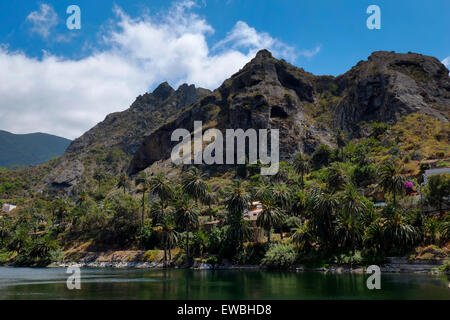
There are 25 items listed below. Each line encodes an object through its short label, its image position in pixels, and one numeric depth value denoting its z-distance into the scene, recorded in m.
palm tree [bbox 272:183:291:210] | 79.88
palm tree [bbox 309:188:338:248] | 66.06
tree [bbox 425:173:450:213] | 66.38
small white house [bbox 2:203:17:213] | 177.62
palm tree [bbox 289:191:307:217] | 85.75
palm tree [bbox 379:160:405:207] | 69.47
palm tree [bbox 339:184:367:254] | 61.94
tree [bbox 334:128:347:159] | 130.00
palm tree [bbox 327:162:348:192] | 85.06
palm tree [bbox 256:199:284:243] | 71.25
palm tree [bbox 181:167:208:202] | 88.94
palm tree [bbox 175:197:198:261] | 78.38
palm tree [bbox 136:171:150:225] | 109.27
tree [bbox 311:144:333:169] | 135.50
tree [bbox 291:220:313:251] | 69.50
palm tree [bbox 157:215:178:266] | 78.81
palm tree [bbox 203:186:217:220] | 98.50
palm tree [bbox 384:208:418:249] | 58.34
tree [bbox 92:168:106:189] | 180.45
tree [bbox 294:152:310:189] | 106.19
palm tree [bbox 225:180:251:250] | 74.75
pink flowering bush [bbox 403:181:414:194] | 79.94
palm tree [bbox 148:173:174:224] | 93.50
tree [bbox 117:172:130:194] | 134.75
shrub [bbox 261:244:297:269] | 67.56
